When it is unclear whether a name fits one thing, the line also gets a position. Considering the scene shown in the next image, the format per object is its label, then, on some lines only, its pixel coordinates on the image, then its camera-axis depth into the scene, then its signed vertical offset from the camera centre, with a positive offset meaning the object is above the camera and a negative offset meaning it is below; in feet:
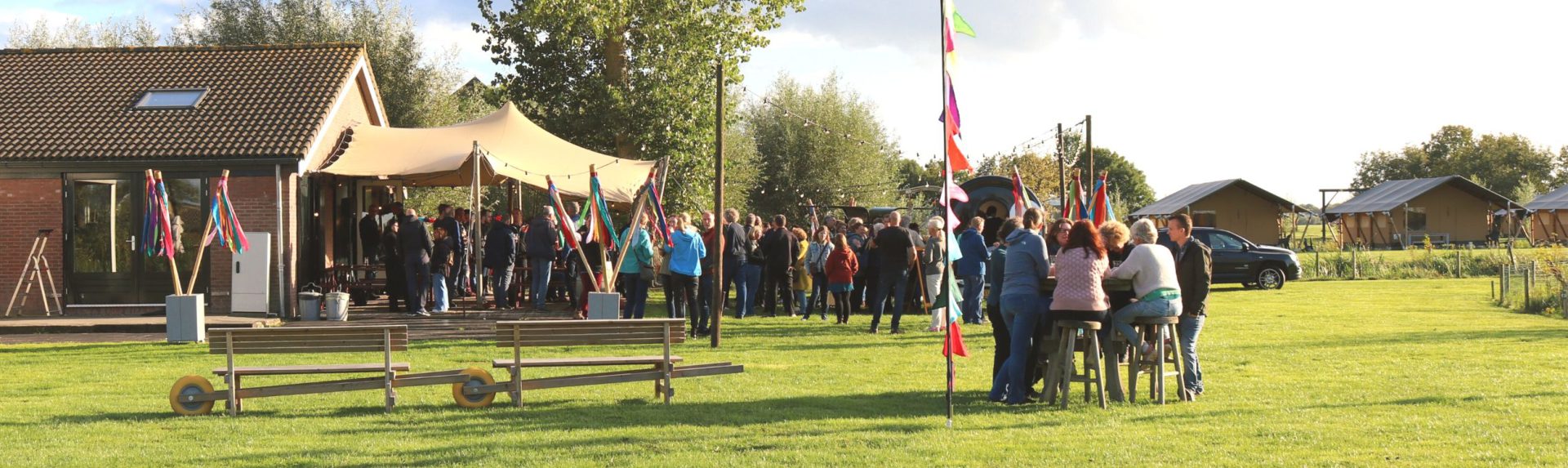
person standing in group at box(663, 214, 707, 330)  48.32 +0.05
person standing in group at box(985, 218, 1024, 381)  33.32 -1.42
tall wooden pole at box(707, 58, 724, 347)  47.67 +1.75
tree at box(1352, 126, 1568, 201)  290.76 +19.04
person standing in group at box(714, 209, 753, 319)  55.83 +0.47
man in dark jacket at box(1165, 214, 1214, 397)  31.94 -0.84
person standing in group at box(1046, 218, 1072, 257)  32.12 +0.48
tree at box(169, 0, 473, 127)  125.70 +21.89
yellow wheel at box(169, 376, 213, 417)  30.27 -2.86
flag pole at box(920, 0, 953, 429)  28.37 +1.70
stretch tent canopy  66.80 +5.50
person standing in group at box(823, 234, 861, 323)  56.34 -0.75
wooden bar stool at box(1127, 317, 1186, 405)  31.35 -2.66
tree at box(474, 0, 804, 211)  99.40 +14.18
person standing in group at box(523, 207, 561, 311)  61.21 +0.49
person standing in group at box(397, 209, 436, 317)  60.90 +0.61
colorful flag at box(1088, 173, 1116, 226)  53.01 +1.74
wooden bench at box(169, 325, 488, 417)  30.17 -1.92
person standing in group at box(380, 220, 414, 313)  63.57 +0.02
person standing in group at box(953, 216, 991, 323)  54.13 -0.29
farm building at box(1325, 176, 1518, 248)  199.11 +5.00
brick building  64.18 +4.27
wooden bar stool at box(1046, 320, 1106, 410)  30.60 -2.52
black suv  90.79 -0.78
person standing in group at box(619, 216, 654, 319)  50.98 -0.50
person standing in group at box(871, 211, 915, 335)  51.31 -0.19
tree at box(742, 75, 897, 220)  163.12 +12.24
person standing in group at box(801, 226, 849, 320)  62.18 +0.00
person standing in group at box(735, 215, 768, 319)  62.64 -0.42
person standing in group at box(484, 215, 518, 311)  62.54 +0.31
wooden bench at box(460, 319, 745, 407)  30.66 -1.91
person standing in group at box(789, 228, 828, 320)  63.00 -1.01
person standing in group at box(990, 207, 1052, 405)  31.22 -1.21
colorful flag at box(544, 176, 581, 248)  54.85 +1.59
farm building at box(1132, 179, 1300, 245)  195.42 +6.00
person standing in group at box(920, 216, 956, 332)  52.44 -0.33
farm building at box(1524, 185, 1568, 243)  197.06 +4.31
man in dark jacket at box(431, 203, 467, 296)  62.39 +1.40
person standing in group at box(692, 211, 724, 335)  51.98 -1.44
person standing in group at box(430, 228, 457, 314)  61.62 -0.70
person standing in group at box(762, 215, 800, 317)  60.49 +0.07
